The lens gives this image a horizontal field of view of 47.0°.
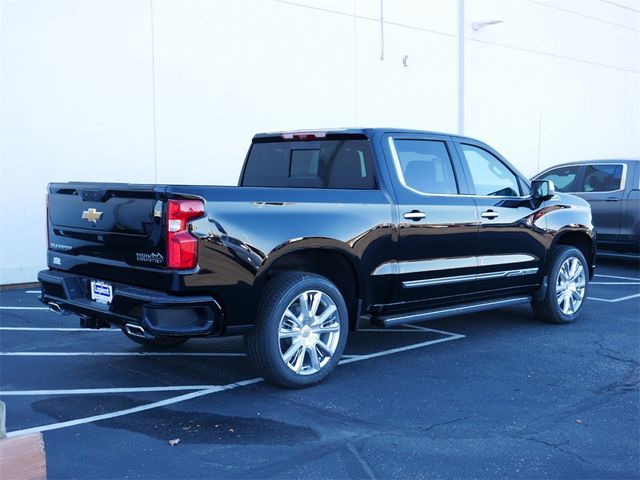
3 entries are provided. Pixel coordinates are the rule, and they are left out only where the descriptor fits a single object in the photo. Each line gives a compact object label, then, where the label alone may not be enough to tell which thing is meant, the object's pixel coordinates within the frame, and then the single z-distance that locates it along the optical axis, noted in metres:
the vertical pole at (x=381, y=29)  14.37
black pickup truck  4.81
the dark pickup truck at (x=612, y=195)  11.67
